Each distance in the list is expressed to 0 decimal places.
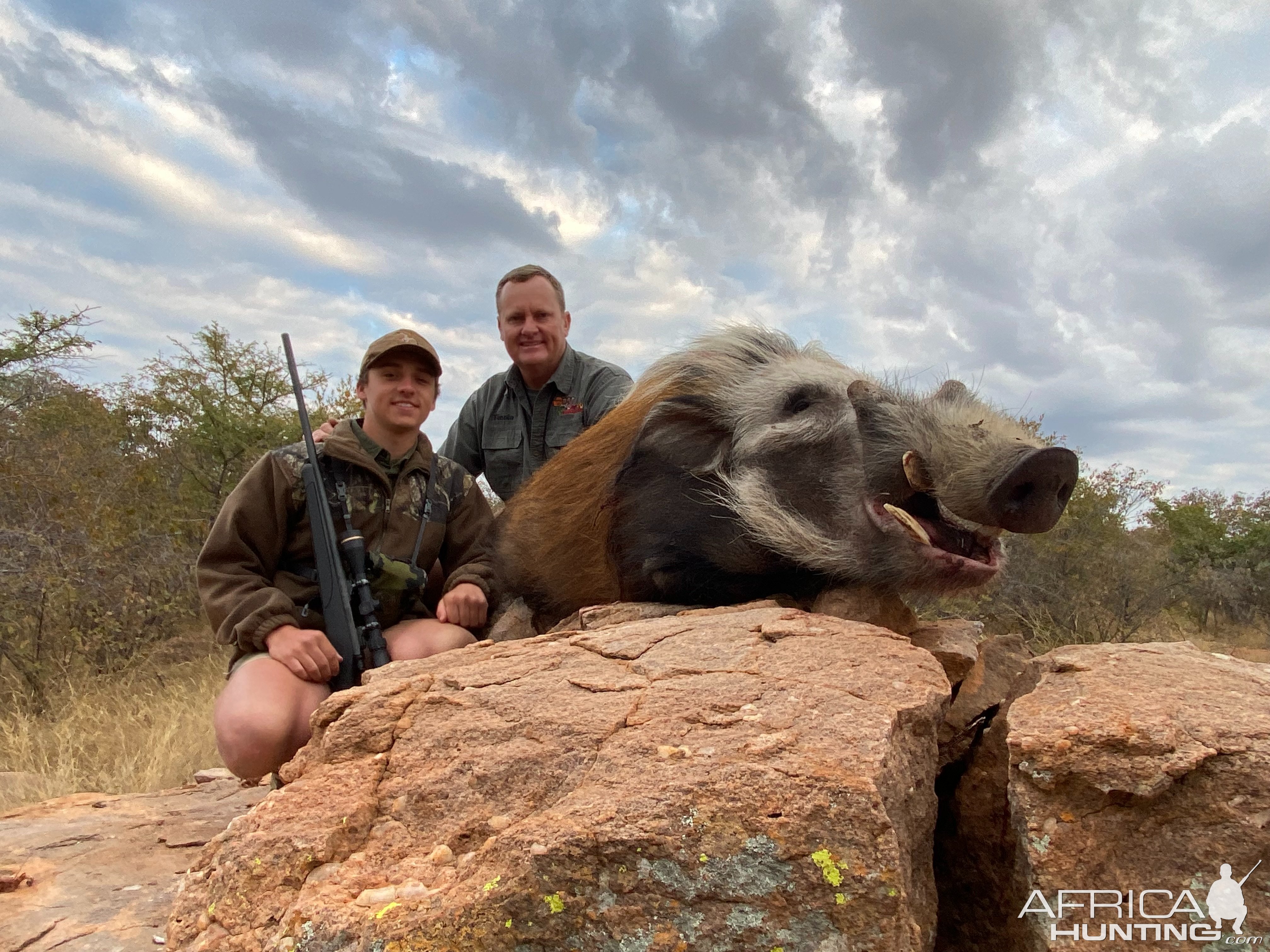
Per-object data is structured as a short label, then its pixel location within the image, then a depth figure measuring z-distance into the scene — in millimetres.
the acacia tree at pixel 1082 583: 9977
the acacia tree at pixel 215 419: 12297
